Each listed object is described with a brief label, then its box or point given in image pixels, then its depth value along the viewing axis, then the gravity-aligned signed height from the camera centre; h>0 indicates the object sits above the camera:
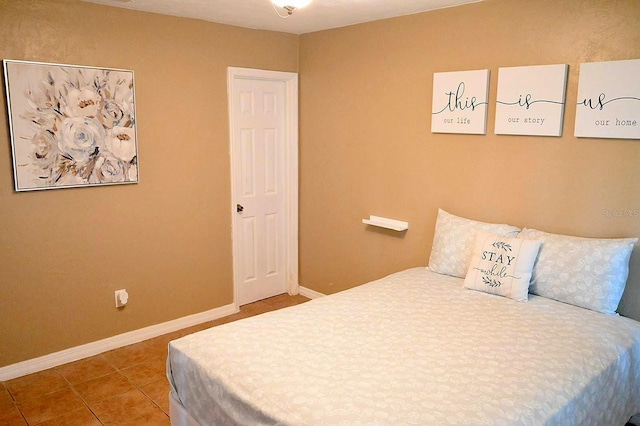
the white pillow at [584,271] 2.52 -0.70
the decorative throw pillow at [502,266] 2.73 -0.72
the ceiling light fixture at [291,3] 2.21 +0.62
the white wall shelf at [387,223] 3.66 -0.65
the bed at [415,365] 1.76 -0.94
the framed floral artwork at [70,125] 2.94 +0.08
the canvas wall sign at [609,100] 2.51 +0.22
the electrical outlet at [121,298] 3.51 -1.16
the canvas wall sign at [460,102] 3.11 +0.25
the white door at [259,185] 4.09 -0.42
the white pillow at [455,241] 3.05 -0.65
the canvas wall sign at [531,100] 2.78 +0.24
